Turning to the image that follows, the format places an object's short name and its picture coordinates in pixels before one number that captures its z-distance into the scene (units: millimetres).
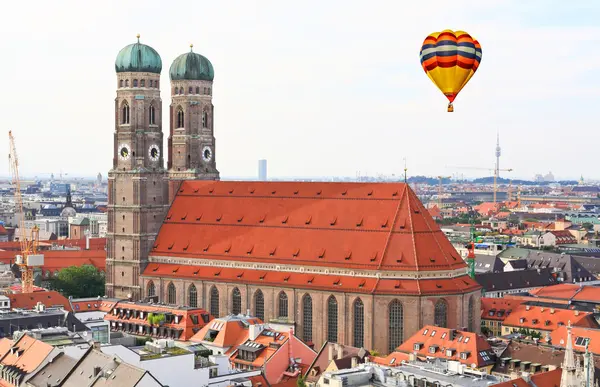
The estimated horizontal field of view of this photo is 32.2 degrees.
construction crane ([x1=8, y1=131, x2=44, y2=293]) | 153500
